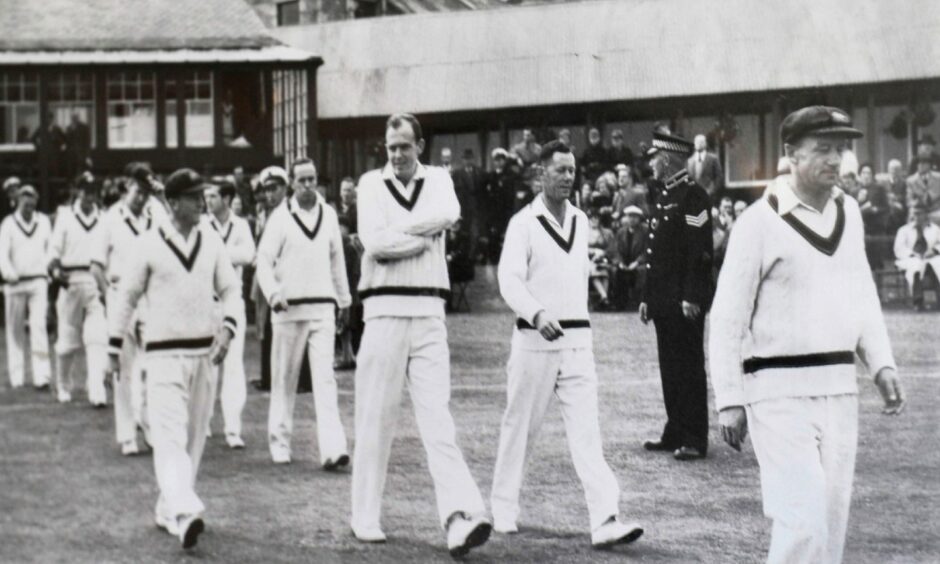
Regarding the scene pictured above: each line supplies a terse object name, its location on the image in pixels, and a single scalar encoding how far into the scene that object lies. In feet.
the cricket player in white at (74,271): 34.63
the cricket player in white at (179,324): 19.42
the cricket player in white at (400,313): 18.44
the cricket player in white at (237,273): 27.48
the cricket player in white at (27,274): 37.83
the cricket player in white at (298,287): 24.81
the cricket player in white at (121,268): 26.99
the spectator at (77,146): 42.01
